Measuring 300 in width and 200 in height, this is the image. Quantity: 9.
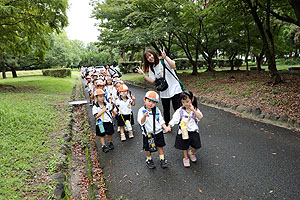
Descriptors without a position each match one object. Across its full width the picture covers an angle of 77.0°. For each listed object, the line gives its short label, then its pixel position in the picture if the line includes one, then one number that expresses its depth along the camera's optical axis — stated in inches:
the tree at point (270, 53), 320.2
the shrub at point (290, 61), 1111.8
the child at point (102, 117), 165.0
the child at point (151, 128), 134.0
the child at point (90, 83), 335.5
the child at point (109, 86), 244.7
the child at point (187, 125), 131.3
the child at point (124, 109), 192.7
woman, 163.2
